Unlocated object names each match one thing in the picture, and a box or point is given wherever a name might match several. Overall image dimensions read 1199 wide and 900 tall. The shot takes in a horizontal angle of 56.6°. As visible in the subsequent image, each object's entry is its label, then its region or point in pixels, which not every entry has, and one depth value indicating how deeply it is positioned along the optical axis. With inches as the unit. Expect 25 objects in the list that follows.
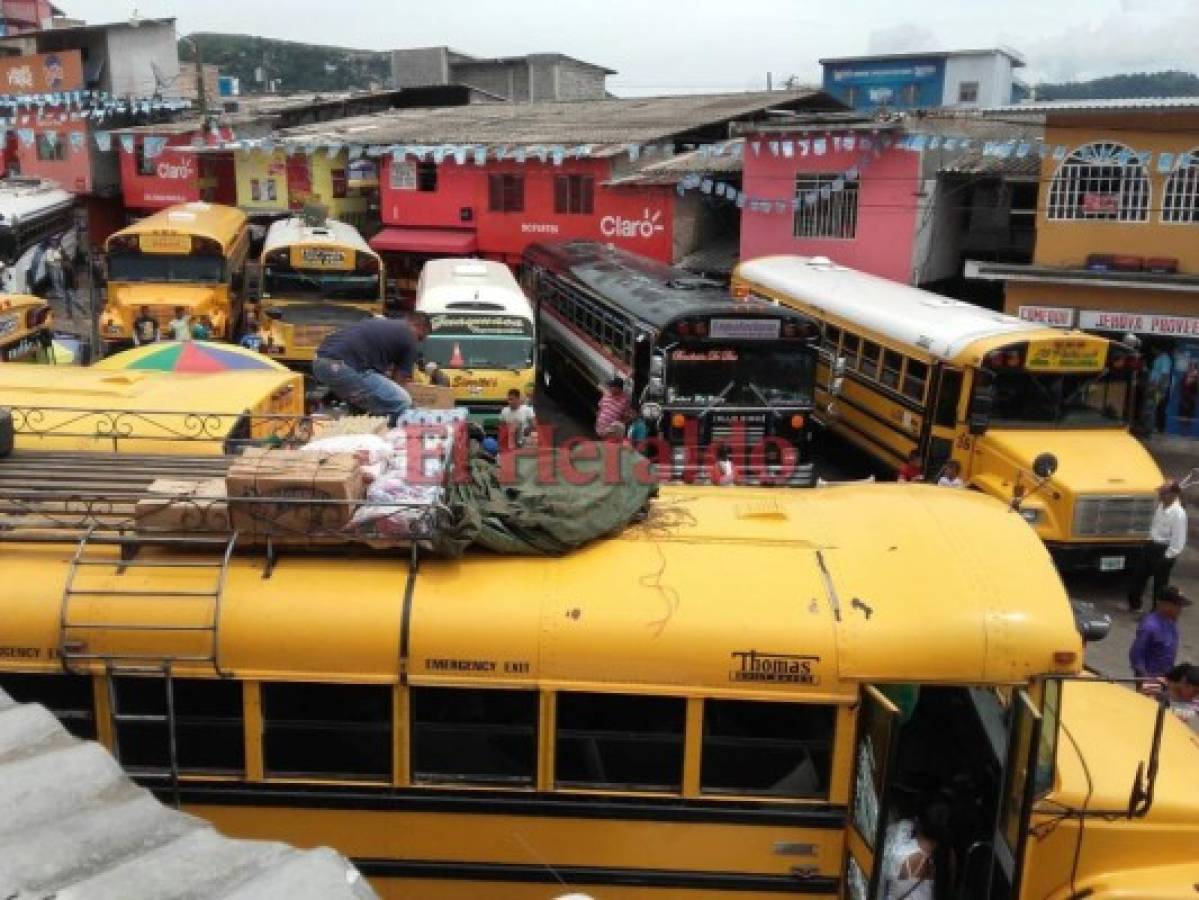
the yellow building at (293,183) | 1325.0
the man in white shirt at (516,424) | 544.1
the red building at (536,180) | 1067.3
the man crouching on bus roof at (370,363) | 396.2
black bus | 524.1
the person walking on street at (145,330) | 779.4
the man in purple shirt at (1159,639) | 335.0
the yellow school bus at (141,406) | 316.2
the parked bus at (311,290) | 753.0
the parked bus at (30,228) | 1059.3
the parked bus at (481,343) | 645.9
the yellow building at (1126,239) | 693.9
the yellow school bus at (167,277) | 788.0
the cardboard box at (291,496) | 208.4
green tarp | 215.5
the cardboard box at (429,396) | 423.8
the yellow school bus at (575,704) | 200.7
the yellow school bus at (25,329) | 605.9
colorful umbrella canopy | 461.4
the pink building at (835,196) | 866.8
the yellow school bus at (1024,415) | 461.7
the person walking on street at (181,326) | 759.7
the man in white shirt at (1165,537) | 446.9
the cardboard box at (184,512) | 211.9
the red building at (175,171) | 1358.3
